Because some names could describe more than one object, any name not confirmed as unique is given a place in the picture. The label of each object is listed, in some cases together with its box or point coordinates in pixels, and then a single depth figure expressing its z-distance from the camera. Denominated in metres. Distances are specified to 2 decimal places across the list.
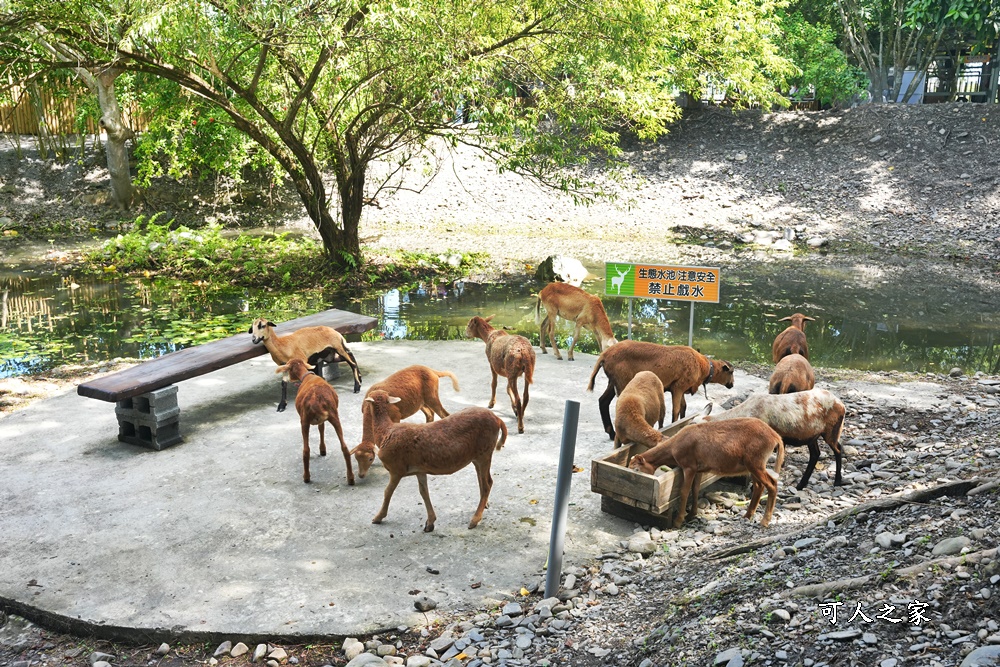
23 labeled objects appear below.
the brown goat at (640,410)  6.53
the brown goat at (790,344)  8.86
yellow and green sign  9.36
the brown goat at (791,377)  7.39
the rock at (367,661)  4.54
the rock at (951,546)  4.34
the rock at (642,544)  5.75
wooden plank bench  7.45
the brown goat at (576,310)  10.32
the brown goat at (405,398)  6.53
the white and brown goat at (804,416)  6.55
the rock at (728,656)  3.89
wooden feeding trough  5.93
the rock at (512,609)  5.02
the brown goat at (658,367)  7.63
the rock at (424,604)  5.15
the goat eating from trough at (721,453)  5.80
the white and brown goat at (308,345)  8.59
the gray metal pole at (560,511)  5.11
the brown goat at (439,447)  5.95
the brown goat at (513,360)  7.94
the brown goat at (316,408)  6.86
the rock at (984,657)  3.31
